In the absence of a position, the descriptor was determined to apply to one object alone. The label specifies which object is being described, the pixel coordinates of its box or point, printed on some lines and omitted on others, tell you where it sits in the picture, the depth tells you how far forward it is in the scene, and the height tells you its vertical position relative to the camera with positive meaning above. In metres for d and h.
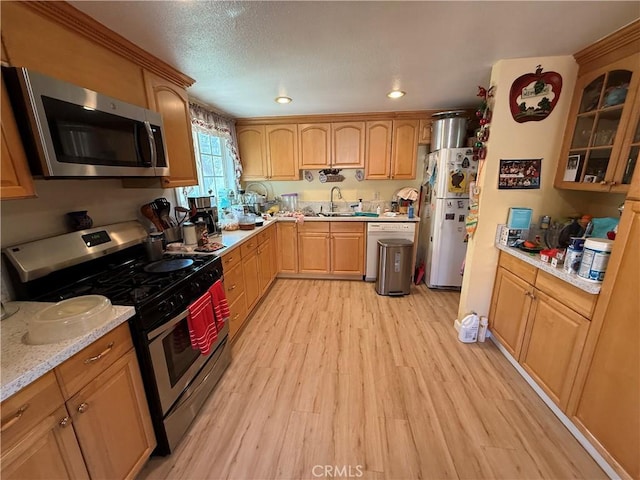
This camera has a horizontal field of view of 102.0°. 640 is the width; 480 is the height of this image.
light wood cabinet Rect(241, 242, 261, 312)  2.55 -0.94
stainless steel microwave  1.05 +0.24
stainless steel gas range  1.24 -0.55
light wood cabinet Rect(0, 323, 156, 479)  0.79 -0.85
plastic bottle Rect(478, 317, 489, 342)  2.30 -1.32
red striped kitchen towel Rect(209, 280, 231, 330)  1.75 -0.84
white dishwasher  3.38 -0.70
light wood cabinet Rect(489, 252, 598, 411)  1.47 -0.94
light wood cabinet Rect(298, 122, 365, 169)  3.51 +0.47
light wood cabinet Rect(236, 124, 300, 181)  3.63 +0.39
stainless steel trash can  3.16 -1.07
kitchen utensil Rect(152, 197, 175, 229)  2.07 -0.23
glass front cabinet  1.47 +0.28
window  2.80 +0.14
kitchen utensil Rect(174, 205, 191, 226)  2.18 -0.30
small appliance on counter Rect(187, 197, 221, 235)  2.37 -0.30
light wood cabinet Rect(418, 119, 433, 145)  3.36 +0.58
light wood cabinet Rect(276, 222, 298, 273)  3.63 -0.94
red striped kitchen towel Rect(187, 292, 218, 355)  1.51 -0.86
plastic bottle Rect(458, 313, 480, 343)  2.29 -1.30
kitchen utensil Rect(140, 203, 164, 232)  1.99 -0.25
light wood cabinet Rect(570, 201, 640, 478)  1.16 -0.88
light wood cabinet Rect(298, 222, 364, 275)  3.54 -0.93
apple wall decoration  1.82 +0.57
